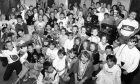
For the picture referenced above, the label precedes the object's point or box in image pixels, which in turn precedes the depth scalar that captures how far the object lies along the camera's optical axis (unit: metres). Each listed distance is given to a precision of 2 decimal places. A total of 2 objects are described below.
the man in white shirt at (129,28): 5.95
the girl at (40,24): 7.58
